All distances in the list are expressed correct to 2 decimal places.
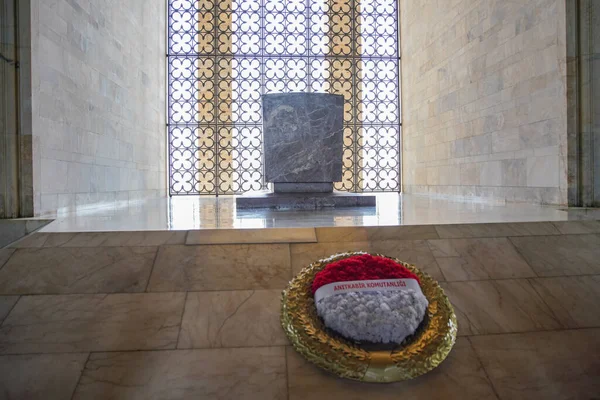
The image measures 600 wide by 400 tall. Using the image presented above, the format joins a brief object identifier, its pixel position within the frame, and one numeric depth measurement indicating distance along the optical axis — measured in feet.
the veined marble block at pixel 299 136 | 20.99
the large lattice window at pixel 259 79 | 33.24
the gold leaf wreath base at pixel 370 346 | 6.51
